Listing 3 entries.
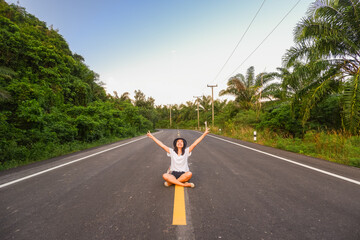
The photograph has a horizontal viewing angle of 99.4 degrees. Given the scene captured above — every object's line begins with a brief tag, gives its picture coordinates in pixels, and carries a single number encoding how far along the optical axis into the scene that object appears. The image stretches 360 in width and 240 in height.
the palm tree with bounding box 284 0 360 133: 6.85
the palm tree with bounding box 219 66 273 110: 20.05
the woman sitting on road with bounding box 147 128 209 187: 2.92
